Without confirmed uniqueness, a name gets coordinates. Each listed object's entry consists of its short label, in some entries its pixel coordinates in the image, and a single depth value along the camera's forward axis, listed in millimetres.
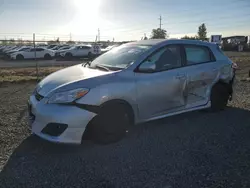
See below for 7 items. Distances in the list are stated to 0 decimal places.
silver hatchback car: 2783
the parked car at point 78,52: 23834
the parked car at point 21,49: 22657
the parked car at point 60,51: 24086
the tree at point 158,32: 49214
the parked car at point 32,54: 22109
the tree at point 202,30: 61393
